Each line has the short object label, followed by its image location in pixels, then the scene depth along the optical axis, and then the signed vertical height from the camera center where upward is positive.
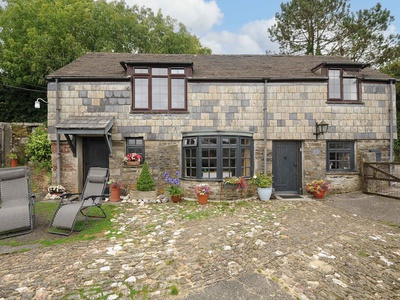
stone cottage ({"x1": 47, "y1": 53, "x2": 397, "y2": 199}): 9.06 +1.43
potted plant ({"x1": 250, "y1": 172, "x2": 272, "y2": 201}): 8.37 -1.40
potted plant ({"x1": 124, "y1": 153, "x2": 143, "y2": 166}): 8.90 -0.33
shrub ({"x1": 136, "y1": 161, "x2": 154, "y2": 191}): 8.28 -1.15
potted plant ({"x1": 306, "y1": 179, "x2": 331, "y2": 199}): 8.71 -1.51
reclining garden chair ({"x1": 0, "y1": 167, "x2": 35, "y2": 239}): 4.84 -1.26
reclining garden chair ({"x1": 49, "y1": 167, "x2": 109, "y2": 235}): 4.94 -1.36
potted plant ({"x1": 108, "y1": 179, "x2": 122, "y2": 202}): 8.34 -1.57
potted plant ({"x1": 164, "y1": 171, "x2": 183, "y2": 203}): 8.07 -1.47
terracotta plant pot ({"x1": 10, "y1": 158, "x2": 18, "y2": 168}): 11.46 -0.57
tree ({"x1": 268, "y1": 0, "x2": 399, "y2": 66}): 18.39 +10.70
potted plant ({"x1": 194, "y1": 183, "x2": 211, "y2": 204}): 7.88 -1.53
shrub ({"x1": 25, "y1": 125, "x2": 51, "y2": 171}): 10.98 +0.06
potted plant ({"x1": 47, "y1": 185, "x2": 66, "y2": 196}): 8.55 -1.52
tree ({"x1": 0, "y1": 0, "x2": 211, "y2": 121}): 16.73 +10.34
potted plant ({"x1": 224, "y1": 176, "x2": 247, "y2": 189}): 8.16 -1.18
